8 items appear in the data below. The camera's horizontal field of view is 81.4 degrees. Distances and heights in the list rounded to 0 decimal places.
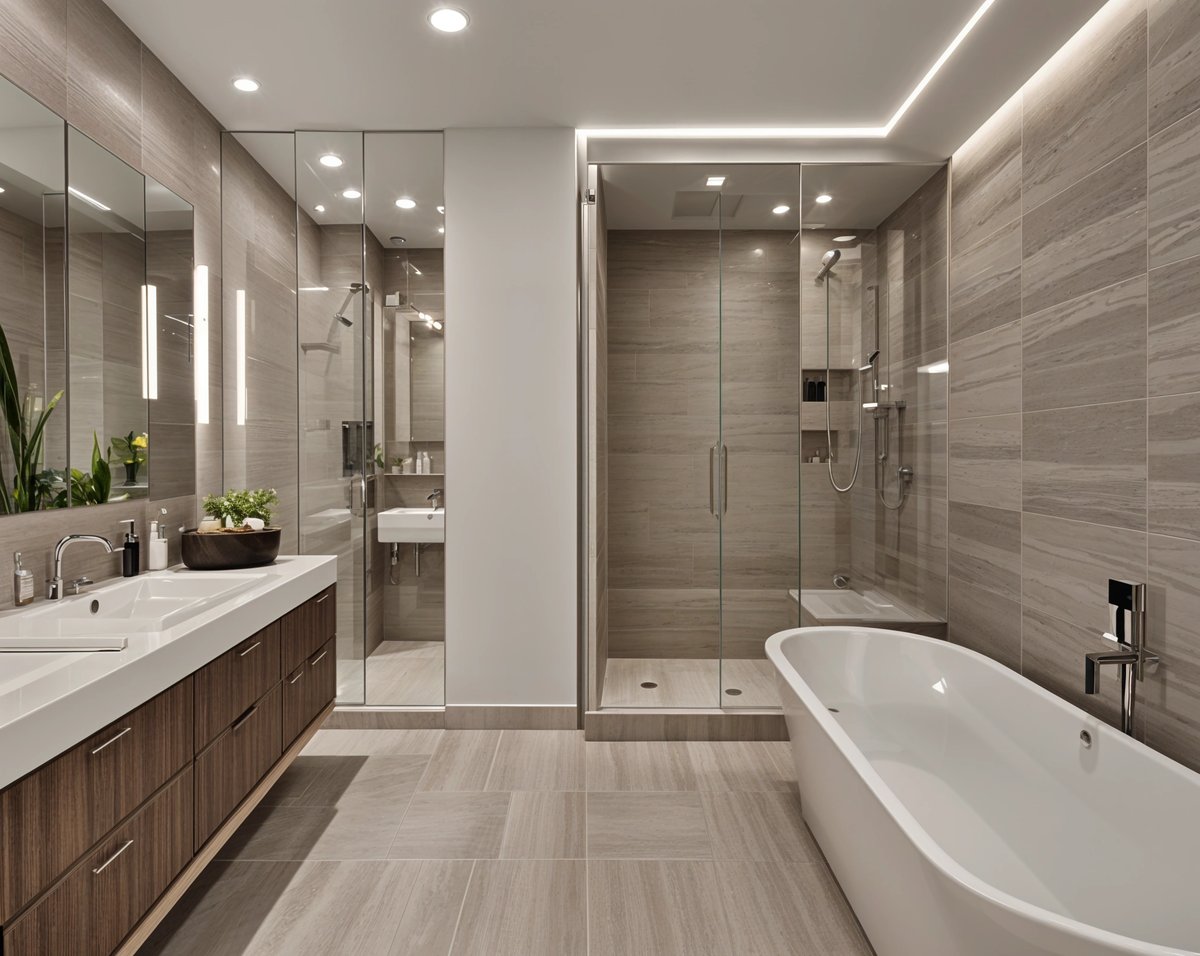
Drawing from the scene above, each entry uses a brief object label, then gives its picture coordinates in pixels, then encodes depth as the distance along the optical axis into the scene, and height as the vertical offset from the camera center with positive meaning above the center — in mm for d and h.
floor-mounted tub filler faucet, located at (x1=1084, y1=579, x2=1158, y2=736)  1967 -515
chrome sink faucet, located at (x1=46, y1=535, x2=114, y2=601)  2072 -318
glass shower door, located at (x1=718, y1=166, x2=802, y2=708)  3312 +208
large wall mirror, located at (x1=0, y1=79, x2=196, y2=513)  2000 +482
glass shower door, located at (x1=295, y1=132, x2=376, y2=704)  3396 +395
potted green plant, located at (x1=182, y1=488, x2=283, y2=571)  2596 -267
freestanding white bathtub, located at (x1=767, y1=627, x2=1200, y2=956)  1399 -953
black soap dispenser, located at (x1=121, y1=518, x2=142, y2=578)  2447 -320
